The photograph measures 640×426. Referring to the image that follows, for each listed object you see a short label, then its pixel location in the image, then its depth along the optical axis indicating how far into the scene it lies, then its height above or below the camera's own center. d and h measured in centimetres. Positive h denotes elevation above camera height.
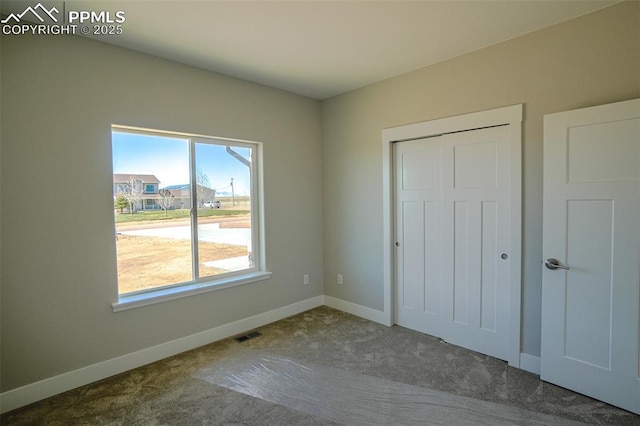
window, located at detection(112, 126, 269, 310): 280 -9
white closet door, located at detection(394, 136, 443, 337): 326 -36
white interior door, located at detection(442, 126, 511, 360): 278 -36
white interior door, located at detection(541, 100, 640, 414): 208 -38
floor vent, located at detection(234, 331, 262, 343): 326 -140
